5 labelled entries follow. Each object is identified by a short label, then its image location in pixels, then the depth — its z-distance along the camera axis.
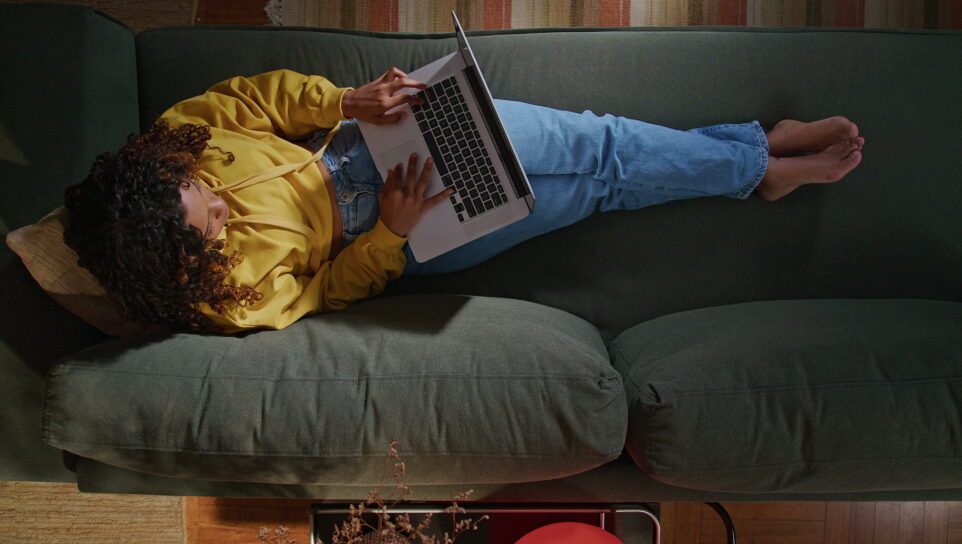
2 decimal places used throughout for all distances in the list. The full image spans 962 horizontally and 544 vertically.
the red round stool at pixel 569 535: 1.12
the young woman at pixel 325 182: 1.12
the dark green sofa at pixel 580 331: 1.09
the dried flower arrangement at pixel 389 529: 0.92
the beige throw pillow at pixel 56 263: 1.14
